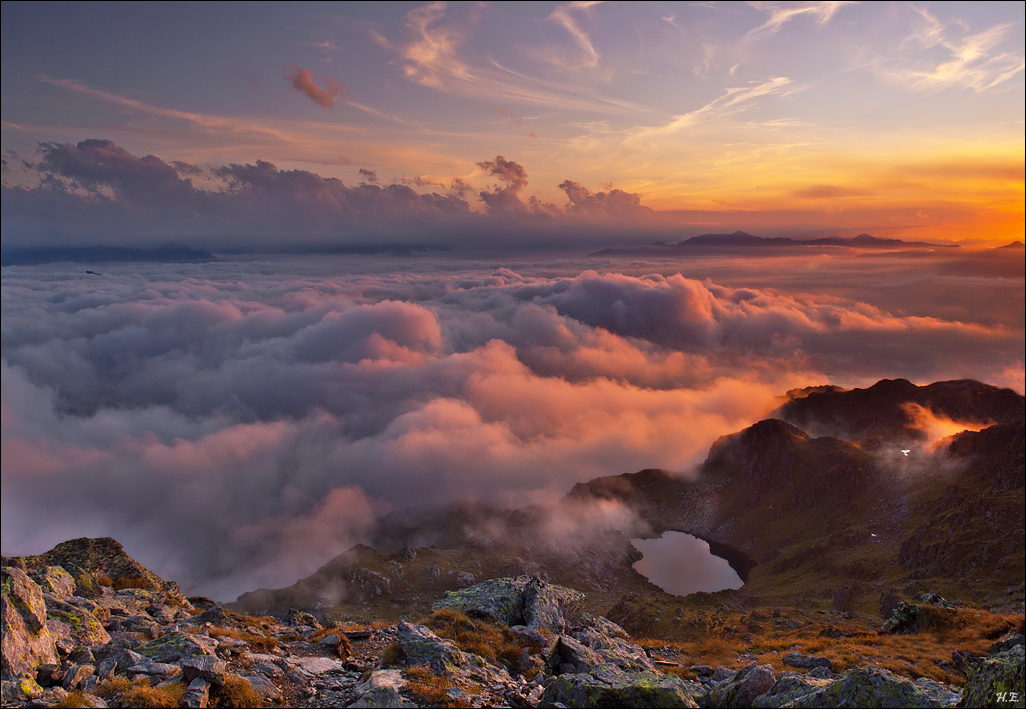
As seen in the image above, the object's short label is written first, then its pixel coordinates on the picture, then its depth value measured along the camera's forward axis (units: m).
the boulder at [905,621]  52.59
